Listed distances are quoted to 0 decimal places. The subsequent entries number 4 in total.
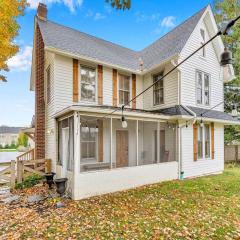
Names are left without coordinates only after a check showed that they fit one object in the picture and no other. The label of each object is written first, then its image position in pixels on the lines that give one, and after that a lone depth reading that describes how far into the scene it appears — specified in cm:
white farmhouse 889
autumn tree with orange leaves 1032
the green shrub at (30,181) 898
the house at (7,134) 6381
